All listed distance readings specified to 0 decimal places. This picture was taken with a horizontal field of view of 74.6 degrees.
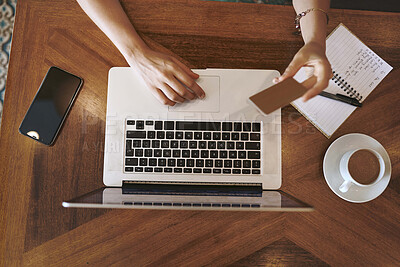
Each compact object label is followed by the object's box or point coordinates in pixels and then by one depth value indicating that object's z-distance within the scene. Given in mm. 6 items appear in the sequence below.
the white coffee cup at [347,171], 618
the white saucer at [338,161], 656
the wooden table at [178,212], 666
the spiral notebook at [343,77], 700
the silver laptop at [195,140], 669
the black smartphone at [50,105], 684
